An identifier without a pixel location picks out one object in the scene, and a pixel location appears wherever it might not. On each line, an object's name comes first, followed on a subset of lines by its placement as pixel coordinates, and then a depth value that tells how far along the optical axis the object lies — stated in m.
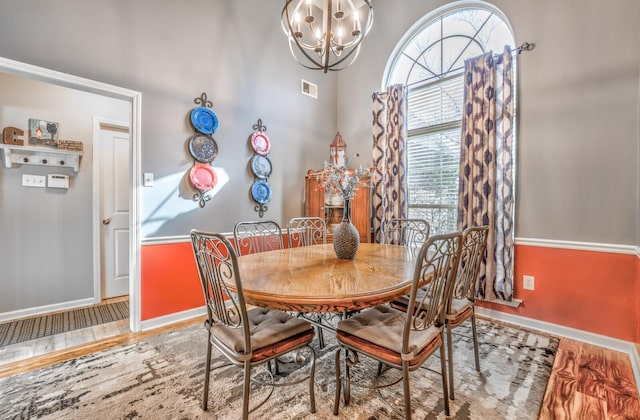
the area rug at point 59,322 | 2.41
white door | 3.35
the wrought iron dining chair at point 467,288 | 1.64
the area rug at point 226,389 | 1.51
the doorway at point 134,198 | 2.45
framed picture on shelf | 2.86
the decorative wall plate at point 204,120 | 2.81
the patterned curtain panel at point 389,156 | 3.37
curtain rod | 2.54
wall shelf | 2.70
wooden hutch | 3.50
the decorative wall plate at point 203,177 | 2.81
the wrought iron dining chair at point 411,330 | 1.25
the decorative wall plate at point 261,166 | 3.30
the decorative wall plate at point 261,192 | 3.31
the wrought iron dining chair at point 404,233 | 2.81
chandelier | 1.75
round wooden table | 1.19
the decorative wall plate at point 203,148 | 2.82
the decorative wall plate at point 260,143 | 3.29
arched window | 3.02
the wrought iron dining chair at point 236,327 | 1.26
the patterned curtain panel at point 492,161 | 2.59
